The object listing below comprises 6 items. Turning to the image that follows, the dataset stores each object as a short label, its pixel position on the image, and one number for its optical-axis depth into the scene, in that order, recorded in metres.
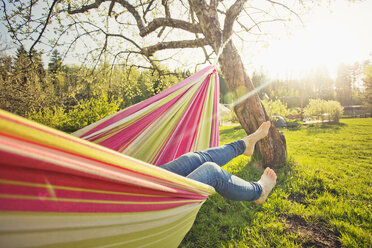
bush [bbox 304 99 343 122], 7.15
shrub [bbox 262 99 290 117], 6.98
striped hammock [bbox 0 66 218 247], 0.40
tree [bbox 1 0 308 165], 2.26
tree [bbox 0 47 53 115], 5.02
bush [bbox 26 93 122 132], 6.02
